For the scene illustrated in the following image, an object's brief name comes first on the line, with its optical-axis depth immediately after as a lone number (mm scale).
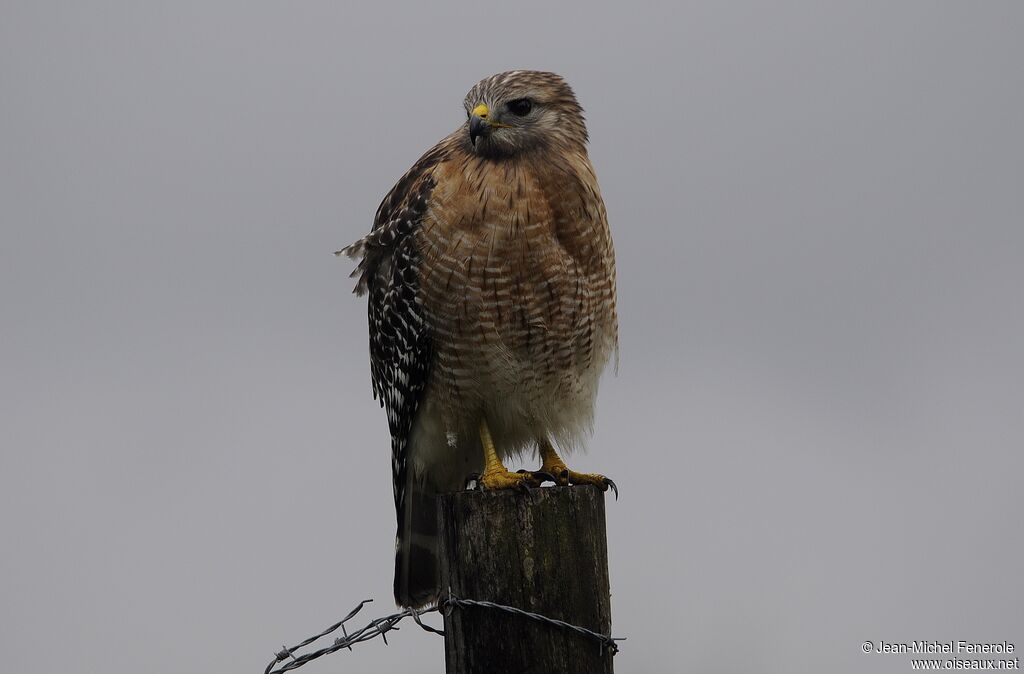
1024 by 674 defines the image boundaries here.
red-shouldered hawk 11727
